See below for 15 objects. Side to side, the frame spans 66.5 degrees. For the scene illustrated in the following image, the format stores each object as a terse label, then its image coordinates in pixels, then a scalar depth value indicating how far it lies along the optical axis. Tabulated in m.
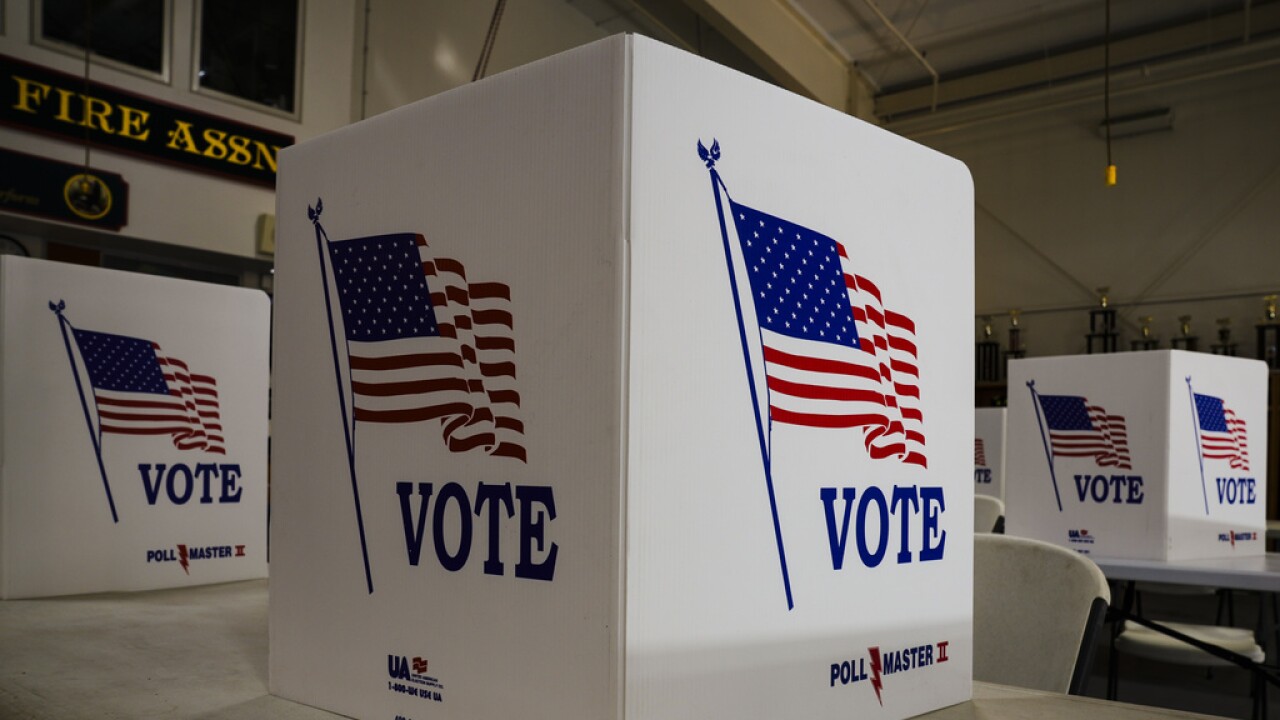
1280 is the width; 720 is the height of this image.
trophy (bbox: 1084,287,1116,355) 7.88
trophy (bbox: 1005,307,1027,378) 8.45
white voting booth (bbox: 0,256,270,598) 1.23
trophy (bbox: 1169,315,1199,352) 7.55
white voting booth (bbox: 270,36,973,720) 0.58
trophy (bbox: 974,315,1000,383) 8.59
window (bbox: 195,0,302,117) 5.12
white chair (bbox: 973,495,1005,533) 3.00
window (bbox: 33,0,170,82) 4.49
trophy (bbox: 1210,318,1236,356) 7.37
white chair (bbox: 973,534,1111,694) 1.28
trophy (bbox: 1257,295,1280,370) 7.15
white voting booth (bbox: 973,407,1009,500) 4.56
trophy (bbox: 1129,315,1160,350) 7.79
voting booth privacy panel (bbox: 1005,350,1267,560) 2.43
